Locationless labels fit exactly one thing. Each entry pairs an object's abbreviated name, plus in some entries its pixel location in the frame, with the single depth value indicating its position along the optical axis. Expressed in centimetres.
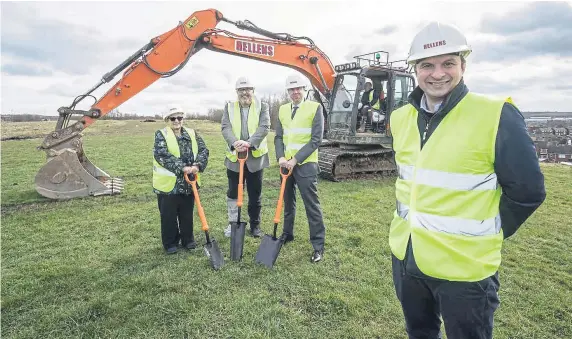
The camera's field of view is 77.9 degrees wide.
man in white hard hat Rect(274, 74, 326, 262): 441
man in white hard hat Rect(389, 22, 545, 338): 164
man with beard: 491
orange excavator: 711
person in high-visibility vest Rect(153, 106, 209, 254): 449
